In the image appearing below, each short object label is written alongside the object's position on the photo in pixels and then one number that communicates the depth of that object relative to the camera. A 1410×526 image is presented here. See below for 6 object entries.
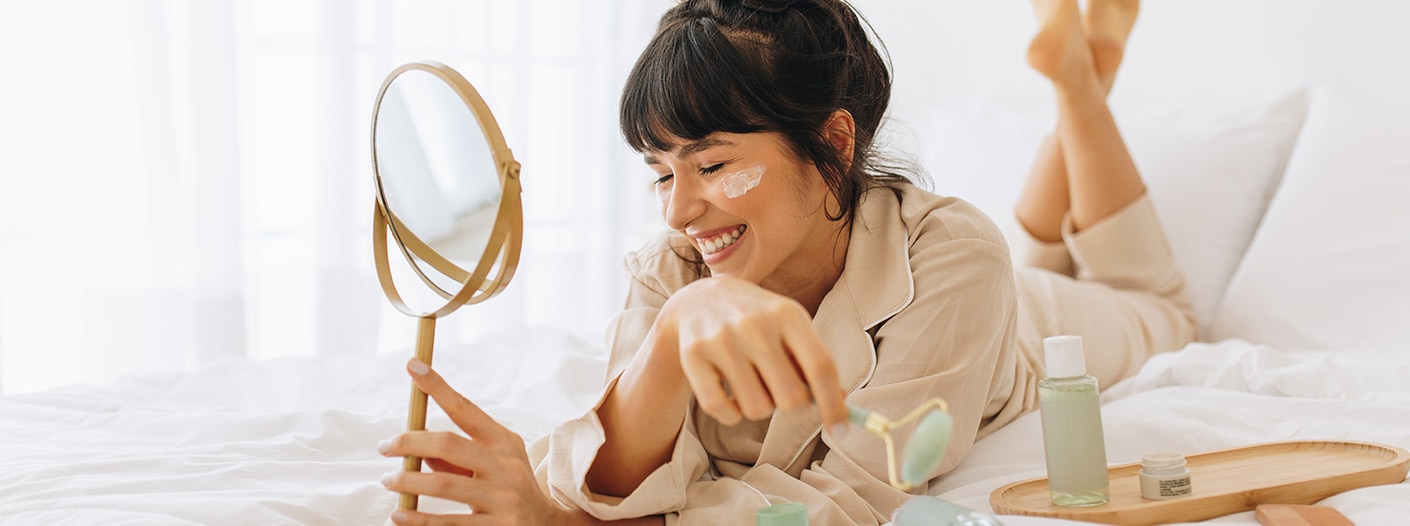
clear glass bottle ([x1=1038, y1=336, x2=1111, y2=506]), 0.92
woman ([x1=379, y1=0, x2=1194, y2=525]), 0.96
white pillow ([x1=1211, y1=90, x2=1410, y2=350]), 1.67
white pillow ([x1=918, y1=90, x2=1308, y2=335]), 1.97
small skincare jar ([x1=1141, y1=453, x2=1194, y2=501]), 0.94
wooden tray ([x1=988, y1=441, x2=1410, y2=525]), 0.92
